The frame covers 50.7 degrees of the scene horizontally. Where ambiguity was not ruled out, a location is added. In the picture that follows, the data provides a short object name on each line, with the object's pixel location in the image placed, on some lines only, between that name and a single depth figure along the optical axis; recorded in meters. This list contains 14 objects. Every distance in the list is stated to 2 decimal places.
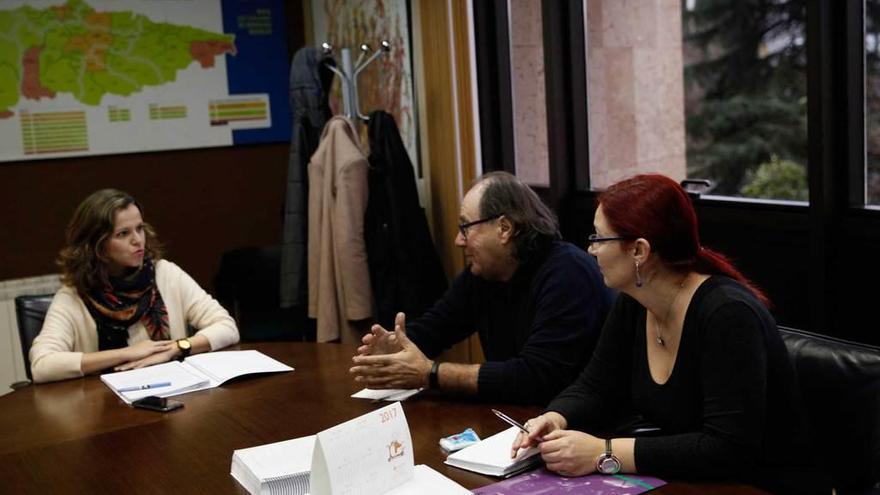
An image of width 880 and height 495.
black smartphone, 2.27
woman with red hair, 1.68
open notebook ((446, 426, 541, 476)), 1.69
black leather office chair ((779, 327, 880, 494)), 1.75
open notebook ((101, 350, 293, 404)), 2.44
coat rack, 4.22
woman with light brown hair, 2.88
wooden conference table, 1.81
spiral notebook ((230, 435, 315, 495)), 1.65
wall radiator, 4.43
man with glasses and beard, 2.20
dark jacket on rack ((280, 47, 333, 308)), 4.33
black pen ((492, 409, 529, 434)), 1.80
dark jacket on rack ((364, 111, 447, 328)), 3.97
